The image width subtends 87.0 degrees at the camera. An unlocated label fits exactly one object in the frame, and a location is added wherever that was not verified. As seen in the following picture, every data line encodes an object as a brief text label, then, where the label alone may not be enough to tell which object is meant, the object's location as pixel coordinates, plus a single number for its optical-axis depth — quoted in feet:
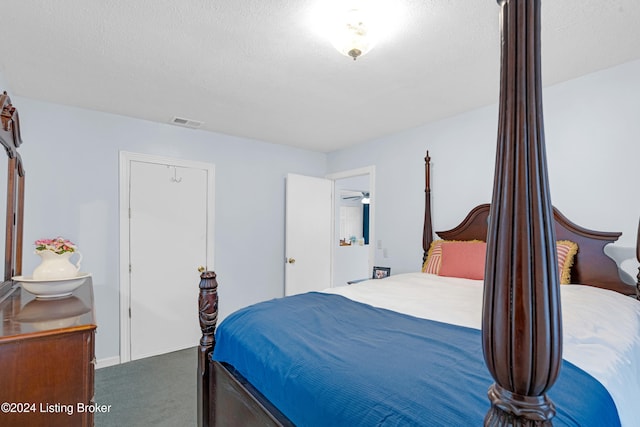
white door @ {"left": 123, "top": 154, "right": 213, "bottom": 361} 10.91
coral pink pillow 8.66
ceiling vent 10.97
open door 13.87
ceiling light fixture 5.27
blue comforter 2.96
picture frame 11.94
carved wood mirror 6.64
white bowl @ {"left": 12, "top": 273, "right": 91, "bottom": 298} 5.87
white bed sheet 3.59
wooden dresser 4.15
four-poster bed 1.87
